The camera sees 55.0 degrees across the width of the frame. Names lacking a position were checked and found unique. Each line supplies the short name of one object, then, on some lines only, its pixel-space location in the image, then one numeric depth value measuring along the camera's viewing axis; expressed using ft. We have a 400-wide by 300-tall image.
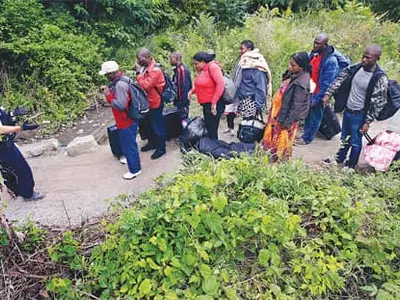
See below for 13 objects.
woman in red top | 17.10
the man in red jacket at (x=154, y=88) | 16.96
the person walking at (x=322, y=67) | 18.26
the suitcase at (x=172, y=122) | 20.65
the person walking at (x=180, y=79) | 18.58
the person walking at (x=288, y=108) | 15.50
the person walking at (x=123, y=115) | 15.44
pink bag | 16.40
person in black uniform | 14.37
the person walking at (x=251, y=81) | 18.47
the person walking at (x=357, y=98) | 15.26
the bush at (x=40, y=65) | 26.55
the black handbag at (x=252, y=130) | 19.43
